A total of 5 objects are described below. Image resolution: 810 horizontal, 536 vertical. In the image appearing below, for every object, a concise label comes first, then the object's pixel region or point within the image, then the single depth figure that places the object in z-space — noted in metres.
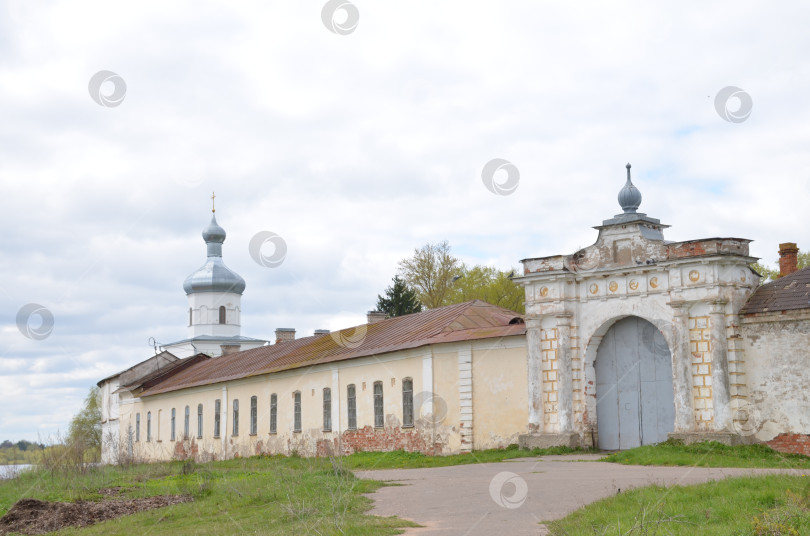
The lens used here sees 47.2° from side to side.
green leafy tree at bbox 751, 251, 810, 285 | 42.83
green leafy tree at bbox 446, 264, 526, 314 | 47.03
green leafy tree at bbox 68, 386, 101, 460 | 56.68
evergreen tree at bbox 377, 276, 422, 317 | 46.56
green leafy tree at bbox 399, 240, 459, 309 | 50.62
